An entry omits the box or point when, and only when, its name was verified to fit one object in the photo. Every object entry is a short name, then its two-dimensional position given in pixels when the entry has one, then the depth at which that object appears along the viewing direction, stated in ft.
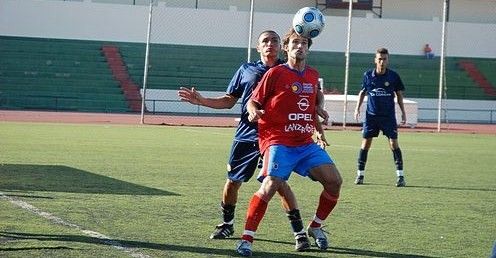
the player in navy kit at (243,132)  46.43
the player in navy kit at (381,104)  79.98
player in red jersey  43.08
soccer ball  48.04
